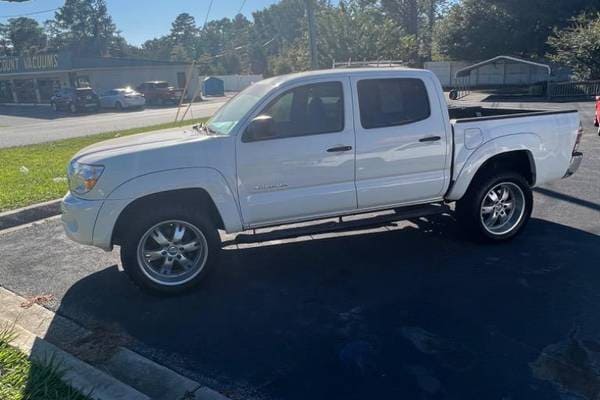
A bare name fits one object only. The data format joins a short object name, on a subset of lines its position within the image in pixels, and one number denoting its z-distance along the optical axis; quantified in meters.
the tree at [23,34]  81.25
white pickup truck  4.32
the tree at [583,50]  24.84
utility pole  14.57
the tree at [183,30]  107.36
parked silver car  34.72
